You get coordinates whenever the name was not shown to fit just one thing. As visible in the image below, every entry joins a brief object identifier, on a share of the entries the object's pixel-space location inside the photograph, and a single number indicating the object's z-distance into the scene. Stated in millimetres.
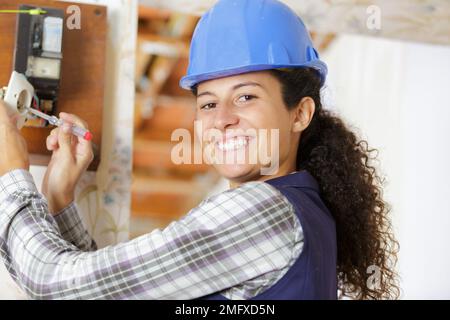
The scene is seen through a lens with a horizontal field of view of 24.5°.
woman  1540
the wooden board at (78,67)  1849
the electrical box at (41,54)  1815
